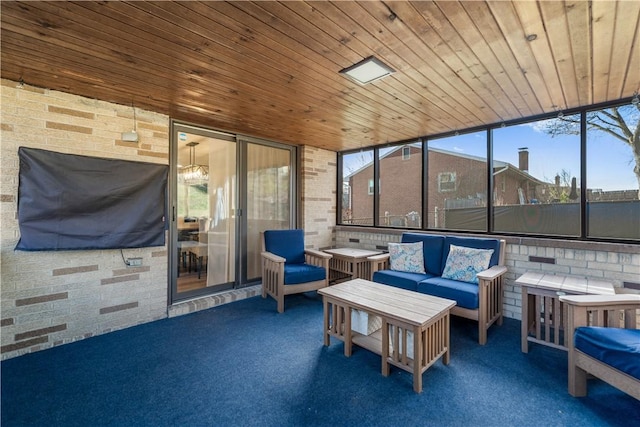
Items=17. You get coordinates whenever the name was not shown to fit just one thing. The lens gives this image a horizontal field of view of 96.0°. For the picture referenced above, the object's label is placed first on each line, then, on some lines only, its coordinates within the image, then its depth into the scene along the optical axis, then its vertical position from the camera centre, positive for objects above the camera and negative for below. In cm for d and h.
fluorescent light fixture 222 +118
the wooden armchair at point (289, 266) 368 -72
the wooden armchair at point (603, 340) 169 -80
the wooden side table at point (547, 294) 250 -70
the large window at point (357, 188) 522 +50
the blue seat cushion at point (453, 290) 282 -77
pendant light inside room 377 +57
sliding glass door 375 +12
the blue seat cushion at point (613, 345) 167 -82
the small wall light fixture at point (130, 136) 304 +82
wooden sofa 282 -73
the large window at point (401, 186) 453 +48
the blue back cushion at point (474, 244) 330 -34
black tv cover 258 +12
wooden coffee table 212 -87
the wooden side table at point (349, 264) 429 -77
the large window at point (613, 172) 291 +45
